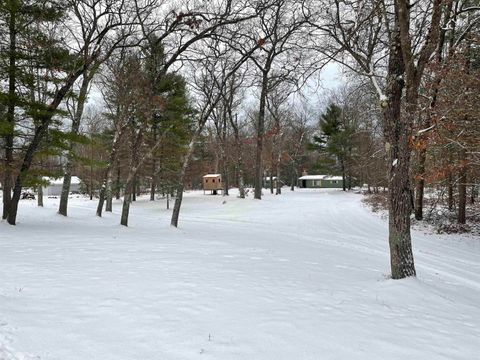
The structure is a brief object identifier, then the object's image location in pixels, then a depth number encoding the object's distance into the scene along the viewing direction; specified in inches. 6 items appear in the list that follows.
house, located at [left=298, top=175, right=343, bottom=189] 2456.9
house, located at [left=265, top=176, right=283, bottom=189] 2635.8
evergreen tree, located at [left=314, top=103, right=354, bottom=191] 1665.5
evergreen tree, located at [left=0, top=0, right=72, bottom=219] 452.4
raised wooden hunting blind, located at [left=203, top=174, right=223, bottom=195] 1504.6
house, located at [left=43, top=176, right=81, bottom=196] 2401.1
